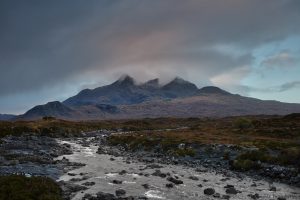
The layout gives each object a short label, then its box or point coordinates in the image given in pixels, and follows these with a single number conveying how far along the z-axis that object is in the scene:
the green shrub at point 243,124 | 109.90
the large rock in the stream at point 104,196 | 30.69
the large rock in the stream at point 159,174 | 43.15
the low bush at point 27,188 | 27.39
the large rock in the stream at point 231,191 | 35.25
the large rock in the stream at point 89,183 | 36.69
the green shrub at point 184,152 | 60.45
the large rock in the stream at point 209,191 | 34.42
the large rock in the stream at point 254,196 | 33.41
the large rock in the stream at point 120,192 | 32.82
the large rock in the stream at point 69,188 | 32.15
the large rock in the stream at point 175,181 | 39.22
